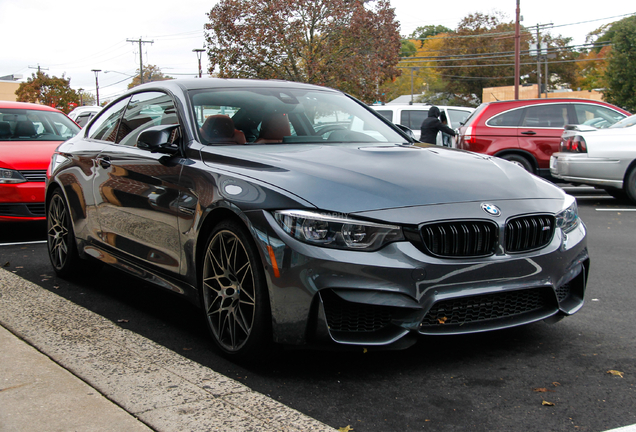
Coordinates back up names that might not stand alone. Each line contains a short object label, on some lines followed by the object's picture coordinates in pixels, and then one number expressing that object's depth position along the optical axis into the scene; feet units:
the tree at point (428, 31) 379.14
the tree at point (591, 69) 314.55
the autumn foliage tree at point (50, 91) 244.42
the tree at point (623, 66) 183.19
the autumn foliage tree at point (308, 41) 111.04
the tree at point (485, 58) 258.57
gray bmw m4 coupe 10.43
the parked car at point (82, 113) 66.02
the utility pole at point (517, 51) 114.78
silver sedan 35.17
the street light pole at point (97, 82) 352.57
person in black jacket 44.55
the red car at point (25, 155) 25.52
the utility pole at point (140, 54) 274.77
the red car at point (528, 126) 41.91
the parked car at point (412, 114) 56.59
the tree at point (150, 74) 333.46
